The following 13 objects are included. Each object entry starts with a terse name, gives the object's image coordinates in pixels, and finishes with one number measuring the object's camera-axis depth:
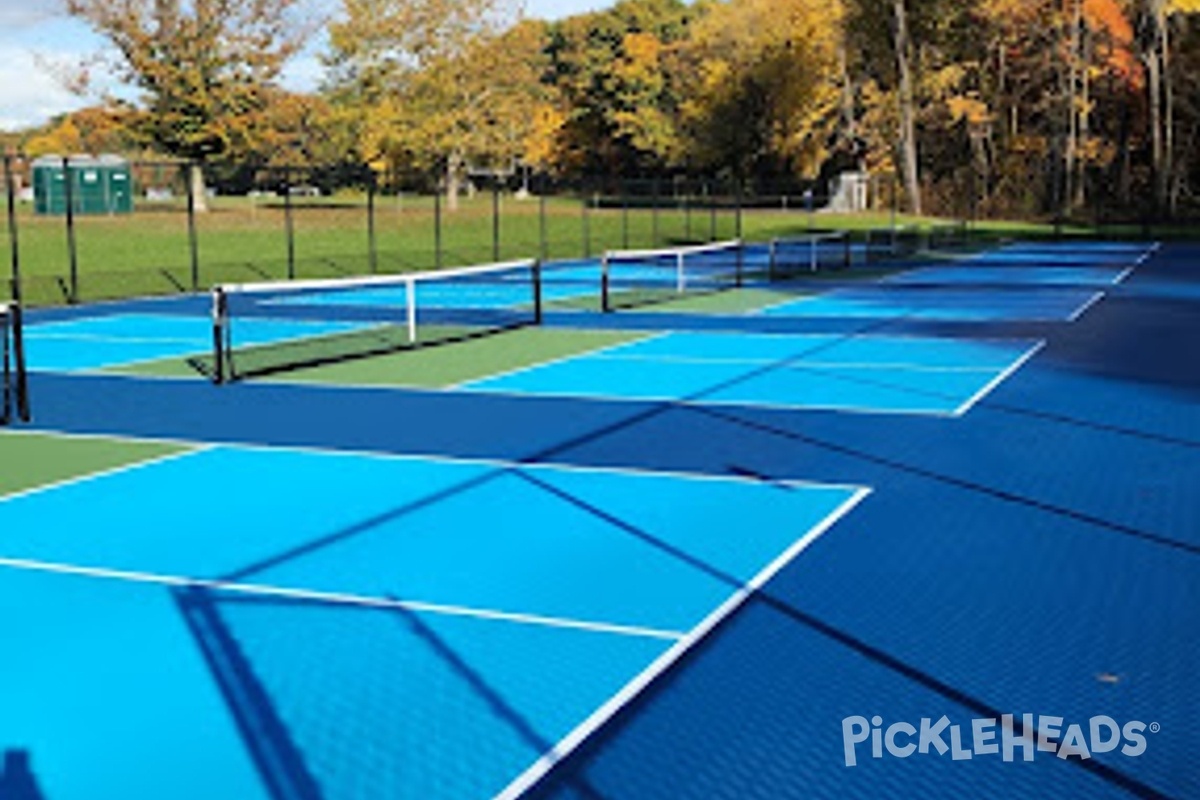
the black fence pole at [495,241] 34.78
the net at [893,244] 38.91
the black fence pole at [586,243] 38.43
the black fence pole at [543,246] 36.12
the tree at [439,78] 58.47
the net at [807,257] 33.93
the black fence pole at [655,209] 42.22
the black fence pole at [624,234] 41.73
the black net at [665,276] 25.83
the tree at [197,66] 51.75
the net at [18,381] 12.69
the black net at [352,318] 16.83
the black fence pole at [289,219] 28.75
